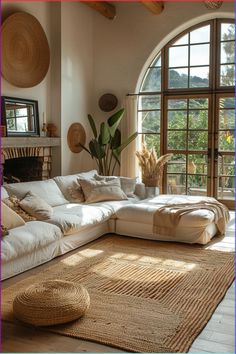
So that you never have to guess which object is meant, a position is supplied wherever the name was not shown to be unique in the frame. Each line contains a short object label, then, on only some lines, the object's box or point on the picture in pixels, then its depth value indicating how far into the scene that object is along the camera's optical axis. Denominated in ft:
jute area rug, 8.55
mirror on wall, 18.72
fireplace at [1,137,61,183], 19.62
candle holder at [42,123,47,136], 21.25
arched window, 22.72
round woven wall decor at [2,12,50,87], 18.62
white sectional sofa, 11.86
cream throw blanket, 15.62
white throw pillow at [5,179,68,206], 14.71
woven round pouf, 8.61
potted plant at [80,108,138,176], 23.32
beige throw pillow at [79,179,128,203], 18.04
